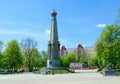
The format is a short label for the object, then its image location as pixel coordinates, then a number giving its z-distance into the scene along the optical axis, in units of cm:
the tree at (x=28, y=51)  2989
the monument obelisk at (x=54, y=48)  2434
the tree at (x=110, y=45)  2011
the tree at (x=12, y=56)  2757
